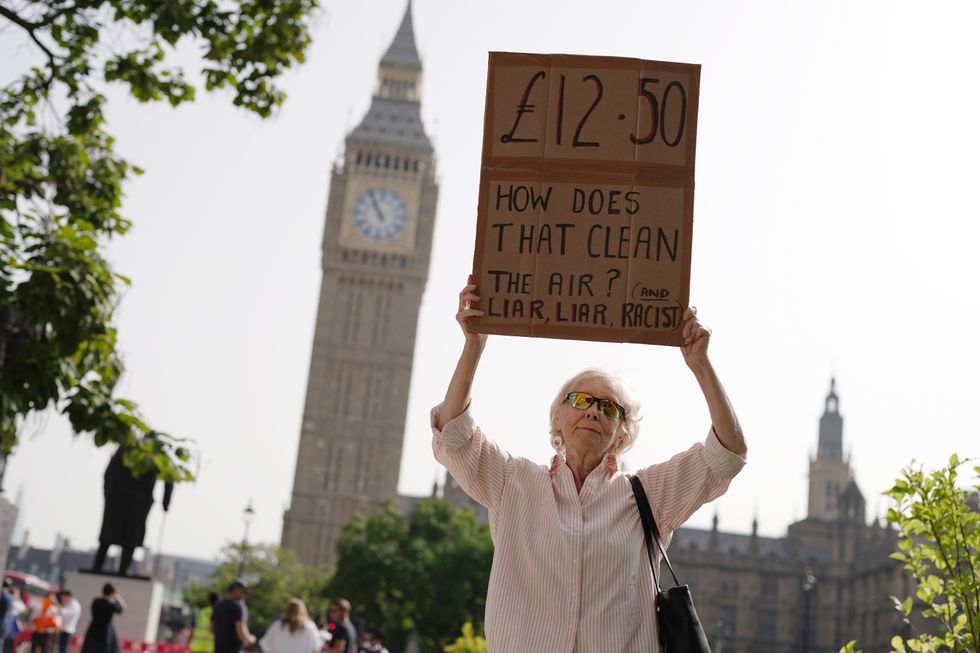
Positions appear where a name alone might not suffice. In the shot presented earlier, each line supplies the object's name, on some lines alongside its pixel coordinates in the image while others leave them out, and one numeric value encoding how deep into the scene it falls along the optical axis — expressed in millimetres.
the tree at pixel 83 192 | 7461
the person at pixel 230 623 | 11594
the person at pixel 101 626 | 11719
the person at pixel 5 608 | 14719
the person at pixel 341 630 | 11453
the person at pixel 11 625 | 15545
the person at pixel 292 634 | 11203
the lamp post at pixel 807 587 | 44247
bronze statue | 14359
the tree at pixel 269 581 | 63031
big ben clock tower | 77062
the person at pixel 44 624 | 14914
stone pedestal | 14328
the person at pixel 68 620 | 14031
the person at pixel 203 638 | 15206
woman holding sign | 3420
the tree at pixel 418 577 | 52031
